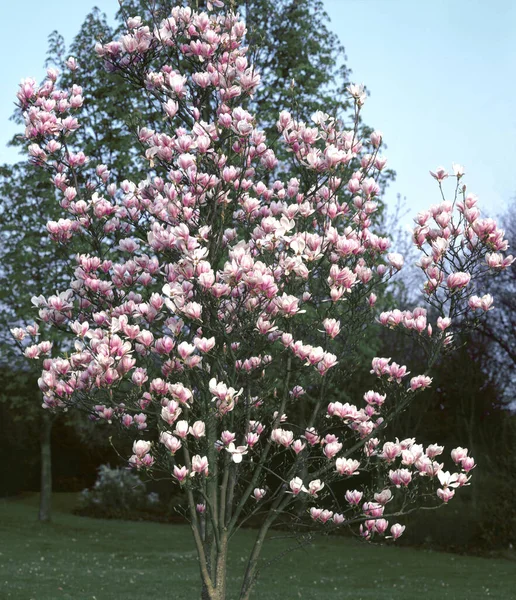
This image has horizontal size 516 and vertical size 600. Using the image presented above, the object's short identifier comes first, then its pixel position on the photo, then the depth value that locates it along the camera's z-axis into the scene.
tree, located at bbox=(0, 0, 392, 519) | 17.08
